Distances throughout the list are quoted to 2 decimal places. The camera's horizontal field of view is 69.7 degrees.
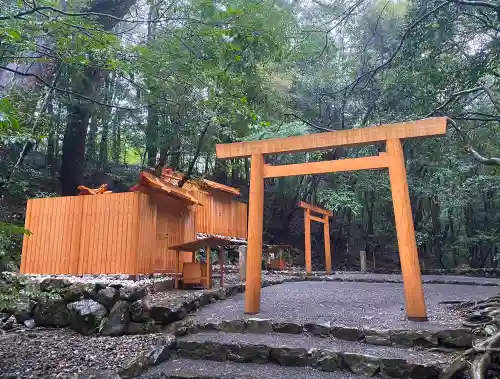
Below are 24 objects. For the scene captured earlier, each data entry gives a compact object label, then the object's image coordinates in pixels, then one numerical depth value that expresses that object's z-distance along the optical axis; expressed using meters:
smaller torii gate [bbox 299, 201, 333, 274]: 12.47
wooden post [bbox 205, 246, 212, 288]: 7.68
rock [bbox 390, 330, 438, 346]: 4.24
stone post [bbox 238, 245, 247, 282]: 9.78
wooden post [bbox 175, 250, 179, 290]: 7.76
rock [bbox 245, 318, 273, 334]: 5.13
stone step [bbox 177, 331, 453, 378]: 3.76
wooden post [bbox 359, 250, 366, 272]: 14.27
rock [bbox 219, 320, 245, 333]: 5.21
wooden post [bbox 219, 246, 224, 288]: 8.08
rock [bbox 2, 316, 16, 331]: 6.48
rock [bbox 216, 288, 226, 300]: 7.42
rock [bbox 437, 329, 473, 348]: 4.11
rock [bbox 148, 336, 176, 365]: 4.48
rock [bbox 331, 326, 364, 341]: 4.61
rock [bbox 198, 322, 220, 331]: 5.34
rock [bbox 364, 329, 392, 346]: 4.41
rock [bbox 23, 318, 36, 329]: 6.63
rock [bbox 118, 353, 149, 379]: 4.11
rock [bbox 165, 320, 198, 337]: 5.25
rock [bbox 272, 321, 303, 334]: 5.00
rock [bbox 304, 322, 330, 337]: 4.83
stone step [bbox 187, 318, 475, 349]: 4.20
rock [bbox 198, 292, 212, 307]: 6.66
